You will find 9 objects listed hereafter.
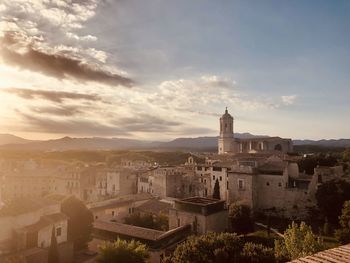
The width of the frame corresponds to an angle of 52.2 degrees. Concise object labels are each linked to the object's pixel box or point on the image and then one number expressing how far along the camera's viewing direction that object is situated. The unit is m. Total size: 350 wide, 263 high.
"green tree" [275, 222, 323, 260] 20.36
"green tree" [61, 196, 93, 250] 30.84
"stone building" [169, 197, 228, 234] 32.31
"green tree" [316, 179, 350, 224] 34.12
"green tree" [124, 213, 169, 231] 36.50
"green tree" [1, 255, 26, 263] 21.47
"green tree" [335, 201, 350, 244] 26.59
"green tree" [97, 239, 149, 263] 22.53
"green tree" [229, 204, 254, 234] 35.06
